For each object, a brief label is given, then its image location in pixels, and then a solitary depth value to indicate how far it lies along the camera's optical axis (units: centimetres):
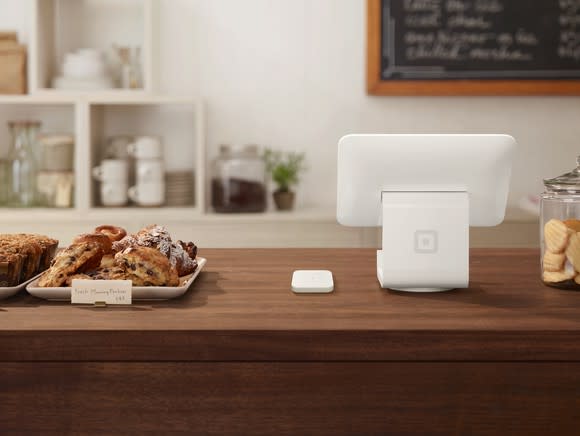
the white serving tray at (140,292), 146
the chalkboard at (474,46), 340
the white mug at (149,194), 323
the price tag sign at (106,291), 145
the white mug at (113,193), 323
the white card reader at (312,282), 156
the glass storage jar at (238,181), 320
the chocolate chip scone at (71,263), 150
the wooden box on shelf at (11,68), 324
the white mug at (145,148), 325
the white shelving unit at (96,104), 316
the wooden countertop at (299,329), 127
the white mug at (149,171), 323
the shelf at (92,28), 340
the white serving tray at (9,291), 148
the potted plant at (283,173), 329
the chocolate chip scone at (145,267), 149
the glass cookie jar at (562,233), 156
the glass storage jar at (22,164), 327
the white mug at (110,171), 323
